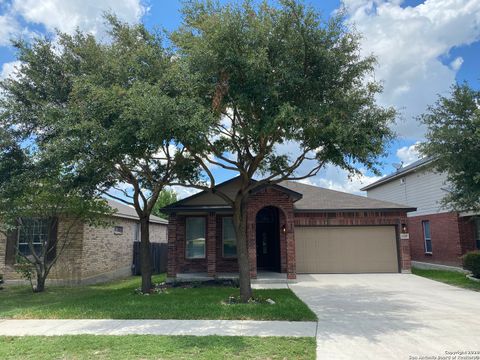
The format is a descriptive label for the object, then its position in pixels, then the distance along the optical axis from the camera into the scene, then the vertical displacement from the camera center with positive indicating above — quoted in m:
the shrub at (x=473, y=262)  14.80 -0.95
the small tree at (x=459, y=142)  12.71 +3.30
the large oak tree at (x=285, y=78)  9.00 +4.06
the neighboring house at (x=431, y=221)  18.02 +0.90
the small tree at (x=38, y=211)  11.80 +1.28
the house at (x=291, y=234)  15.42 +0.33
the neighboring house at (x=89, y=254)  15.50 -0.40
